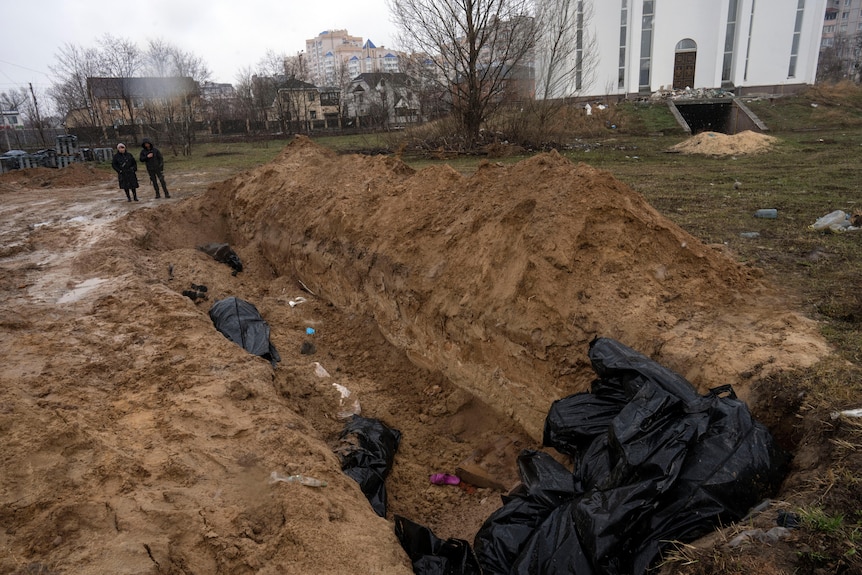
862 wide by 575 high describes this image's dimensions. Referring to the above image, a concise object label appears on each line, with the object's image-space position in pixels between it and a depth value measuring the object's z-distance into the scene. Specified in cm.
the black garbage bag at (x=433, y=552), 339
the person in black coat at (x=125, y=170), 1318
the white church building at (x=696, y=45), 3180
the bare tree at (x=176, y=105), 2827
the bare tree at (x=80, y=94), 2992
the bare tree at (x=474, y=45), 1888
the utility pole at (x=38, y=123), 2790
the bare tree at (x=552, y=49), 2089
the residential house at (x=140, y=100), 3066
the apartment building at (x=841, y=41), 5022
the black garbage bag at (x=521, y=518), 326
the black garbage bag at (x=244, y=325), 628
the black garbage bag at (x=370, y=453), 425
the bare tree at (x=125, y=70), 3049
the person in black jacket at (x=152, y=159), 1323
